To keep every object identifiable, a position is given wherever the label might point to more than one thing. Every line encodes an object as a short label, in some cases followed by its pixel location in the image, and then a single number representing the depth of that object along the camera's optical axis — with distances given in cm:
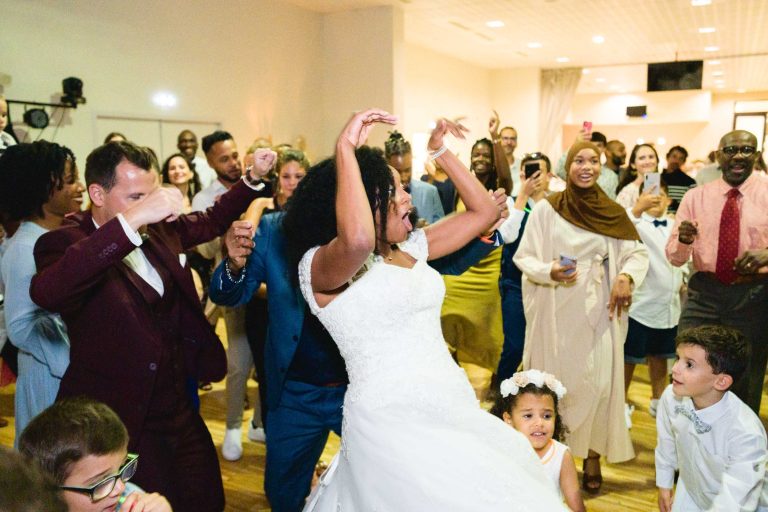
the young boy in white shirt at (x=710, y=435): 229
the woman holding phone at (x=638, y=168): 473
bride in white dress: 148
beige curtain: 1487
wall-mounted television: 1195
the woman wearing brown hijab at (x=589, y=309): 320
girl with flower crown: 238
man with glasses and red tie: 321
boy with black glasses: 135
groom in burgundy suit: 164
